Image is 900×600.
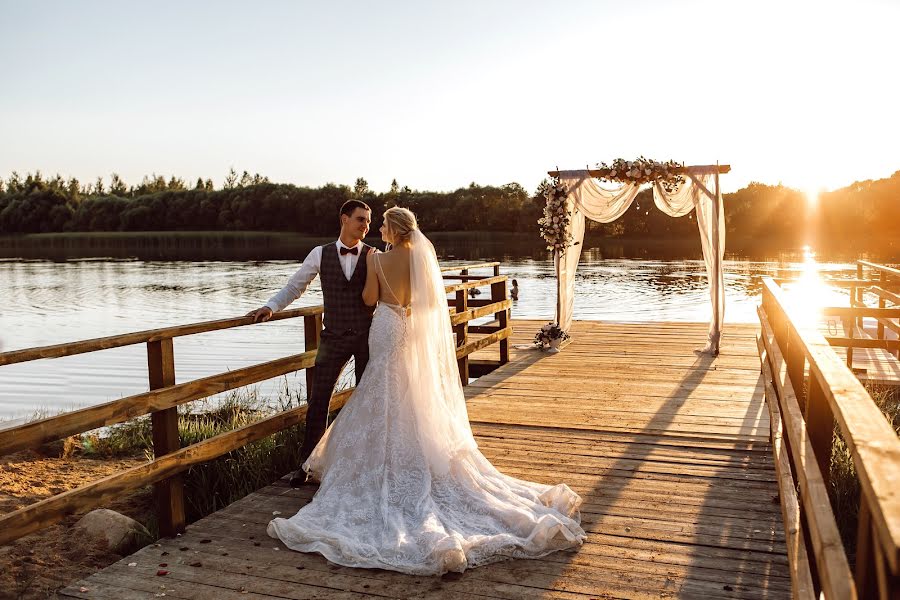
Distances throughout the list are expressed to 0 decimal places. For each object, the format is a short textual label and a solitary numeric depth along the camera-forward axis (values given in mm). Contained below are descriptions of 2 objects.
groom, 4465
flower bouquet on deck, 10266
